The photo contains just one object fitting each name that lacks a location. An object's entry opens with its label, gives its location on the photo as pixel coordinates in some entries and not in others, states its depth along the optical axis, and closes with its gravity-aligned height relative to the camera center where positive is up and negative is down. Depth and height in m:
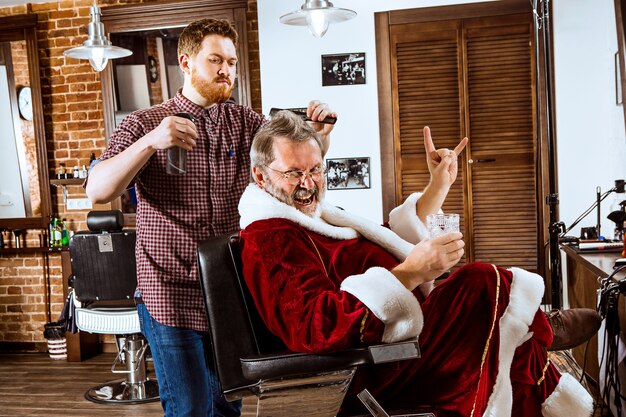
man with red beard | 2.15 -0.15
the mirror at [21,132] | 5.56 +0.27
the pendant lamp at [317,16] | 3.86 +0.72
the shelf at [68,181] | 5.32 -0.12
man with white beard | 1.78 -0.41
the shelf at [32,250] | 5.34 -0.61
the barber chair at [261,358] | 1.78 -0.52
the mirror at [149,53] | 5.09 +0.75
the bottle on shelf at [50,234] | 5.50 -0.51
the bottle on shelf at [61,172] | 5.47 -0.05
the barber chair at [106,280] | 4.10 -0.66
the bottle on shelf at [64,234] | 5.45 -0.51
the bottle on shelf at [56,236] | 5.48 -0.53
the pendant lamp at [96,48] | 4.28 +0.67
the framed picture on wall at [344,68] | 4.68 +0.51
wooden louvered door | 4.55 +0.15
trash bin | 5.36 -1.29
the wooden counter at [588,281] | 2.77 -0.70
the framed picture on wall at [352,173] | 4.69 -0.16
